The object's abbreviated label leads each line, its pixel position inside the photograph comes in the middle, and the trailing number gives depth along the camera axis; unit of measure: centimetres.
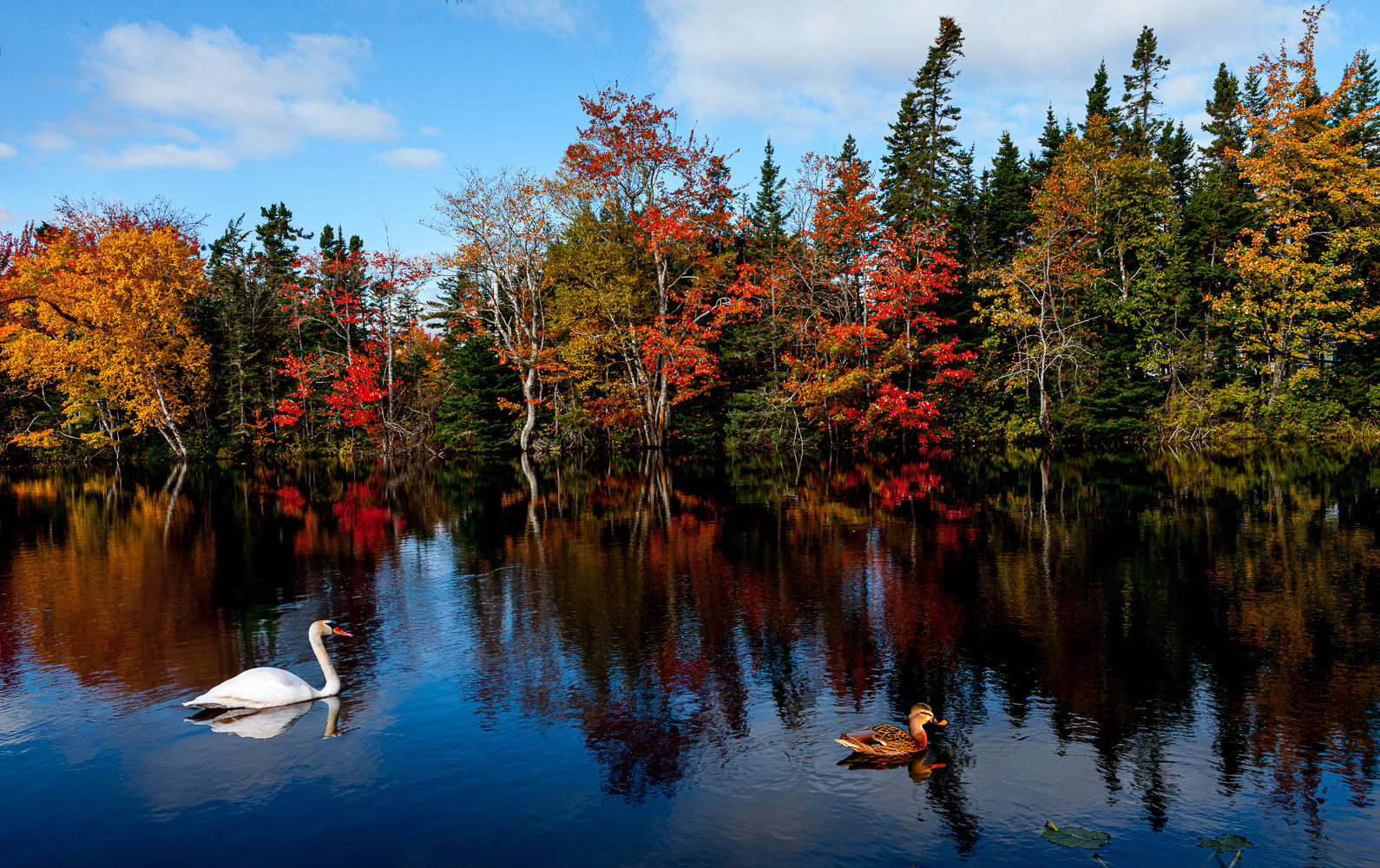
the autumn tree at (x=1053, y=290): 3631
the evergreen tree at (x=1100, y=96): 4931
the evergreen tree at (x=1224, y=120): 4238
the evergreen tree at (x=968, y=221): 4375
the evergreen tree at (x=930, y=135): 4466
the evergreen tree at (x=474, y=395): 4153
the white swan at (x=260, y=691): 745
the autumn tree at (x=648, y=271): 3759
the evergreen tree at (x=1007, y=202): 4644
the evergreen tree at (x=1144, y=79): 4972
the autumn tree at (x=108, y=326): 4025
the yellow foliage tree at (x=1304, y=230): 3098
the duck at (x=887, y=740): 624
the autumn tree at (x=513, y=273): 3853
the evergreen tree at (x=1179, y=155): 4528
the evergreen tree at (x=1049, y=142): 5075
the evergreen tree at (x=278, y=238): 5703
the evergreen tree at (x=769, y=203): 5088
